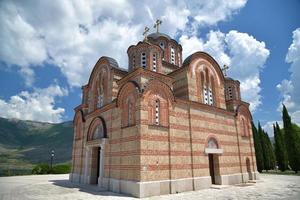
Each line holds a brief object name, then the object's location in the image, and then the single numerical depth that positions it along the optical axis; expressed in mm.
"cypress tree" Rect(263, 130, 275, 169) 31405
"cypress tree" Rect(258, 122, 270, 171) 30627
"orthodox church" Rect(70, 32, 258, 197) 11344
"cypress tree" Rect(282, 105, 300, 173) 26320
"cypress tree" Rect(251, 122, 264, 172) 29859
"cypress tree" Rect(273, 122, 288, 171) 29562
